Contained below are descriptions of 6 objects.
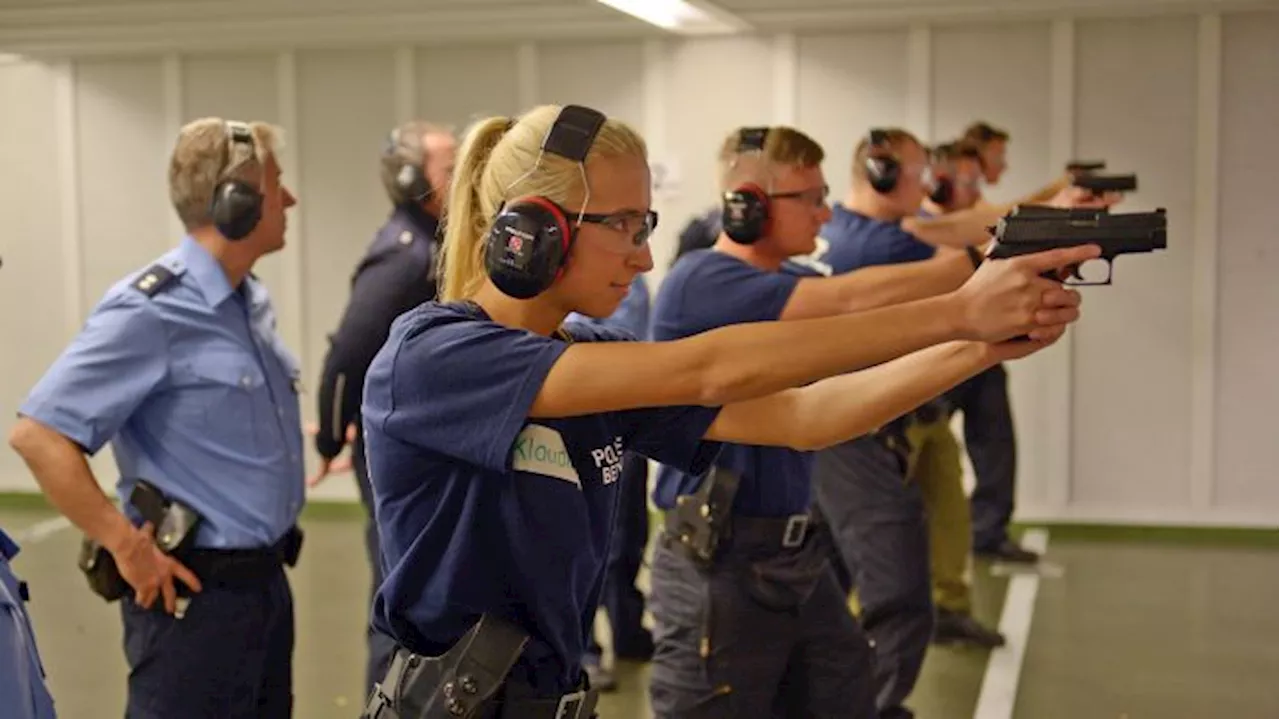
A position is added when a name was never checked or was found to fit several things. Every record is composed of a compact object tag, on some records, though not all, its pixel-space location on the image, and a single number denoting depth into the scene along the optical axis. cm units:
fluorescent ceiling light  720
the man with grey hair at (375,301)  509
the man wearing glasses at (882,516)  514
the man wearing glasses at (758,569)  377
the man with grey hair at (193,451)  368
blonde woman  235
